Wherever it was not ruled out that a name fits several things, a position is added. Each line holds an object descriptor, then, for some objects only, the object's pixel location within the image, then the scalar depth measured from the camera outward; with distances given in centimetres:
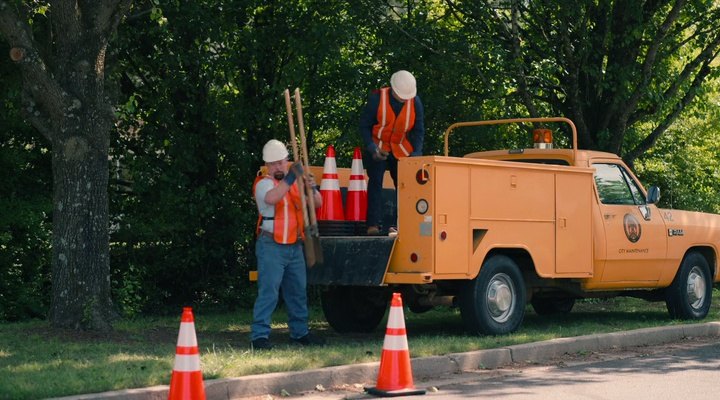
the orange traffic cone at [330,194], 1181
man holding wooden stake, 1052
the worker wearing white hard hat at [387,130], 1162
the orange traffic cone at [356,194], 1201
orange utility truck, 1077
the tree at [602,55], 1659
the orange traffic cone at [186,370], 739
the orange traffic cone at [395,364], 848
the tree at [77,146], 1152
